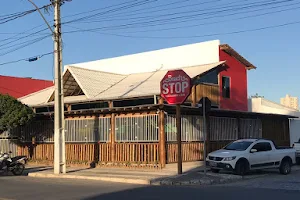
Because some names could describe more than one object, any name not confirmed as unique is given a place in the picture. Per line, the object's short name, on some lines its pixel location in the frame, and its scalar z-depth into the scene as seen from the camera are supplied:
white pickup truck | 17.22
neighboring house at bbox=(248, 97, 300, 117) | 36.91
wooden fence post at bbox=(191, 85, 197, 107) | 24.22
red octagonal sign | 17.88
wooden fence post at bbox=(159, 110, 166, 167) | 20.17
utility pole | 19.17
